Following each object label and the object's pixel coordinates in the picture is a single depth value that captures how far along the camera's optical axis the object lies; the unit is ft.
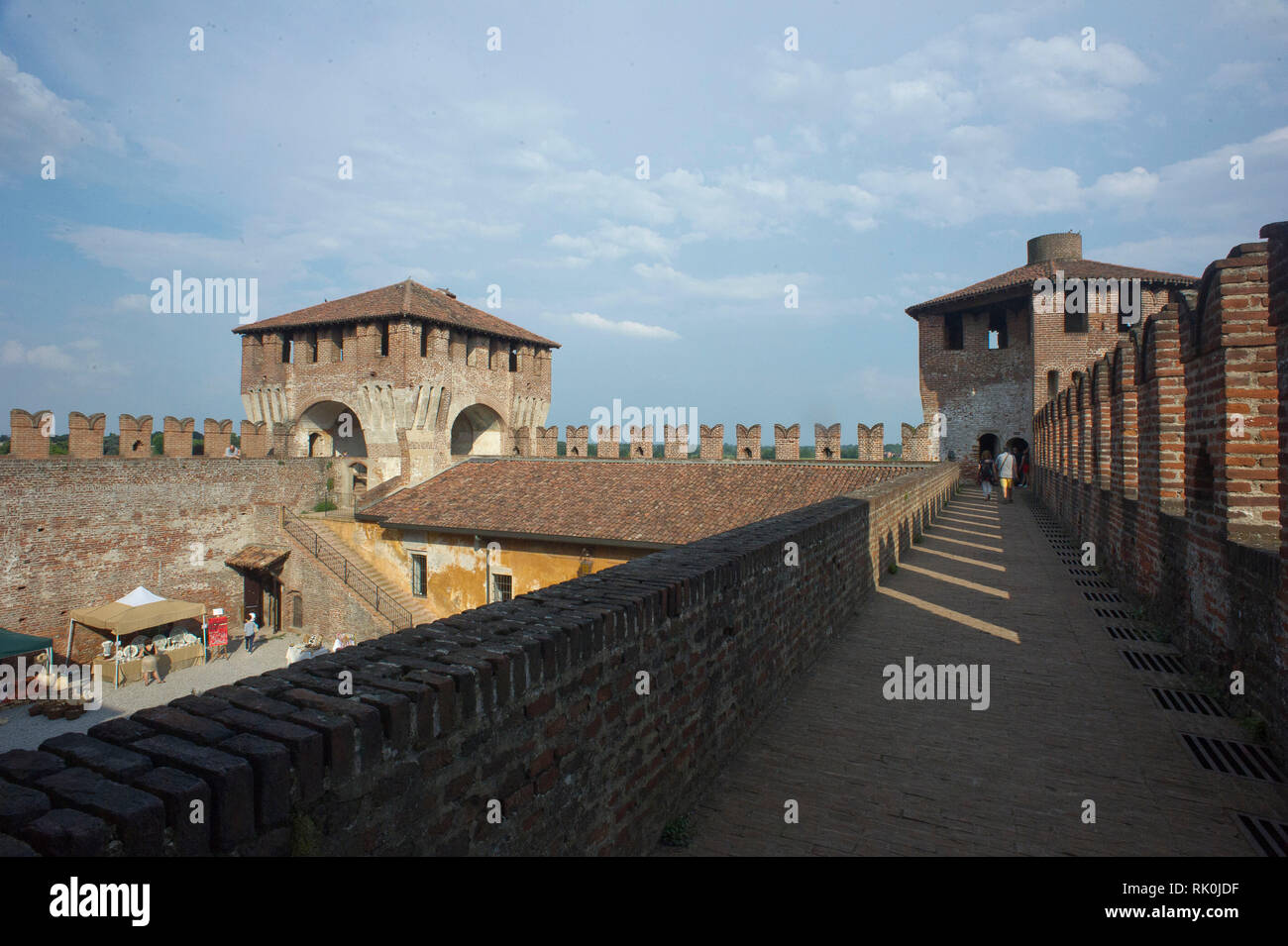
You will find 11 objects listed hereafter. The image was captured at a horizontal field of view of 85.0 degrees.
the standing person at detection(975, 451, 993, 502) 70.24
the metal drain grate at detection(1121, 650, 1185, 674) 17.44
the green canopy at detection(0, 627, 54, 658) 49.11
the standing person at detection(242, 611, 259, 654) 71.00
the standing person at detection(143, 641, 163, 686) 60.64
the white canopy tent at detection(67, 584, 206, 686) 63.00
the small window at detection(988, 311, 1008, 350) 103.71
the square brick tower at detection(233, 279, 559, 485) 93.56
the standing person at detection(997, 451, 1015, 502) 67.77
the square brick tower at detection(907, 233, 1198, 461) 93.61
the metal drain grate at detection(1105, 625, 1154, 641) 20.13
